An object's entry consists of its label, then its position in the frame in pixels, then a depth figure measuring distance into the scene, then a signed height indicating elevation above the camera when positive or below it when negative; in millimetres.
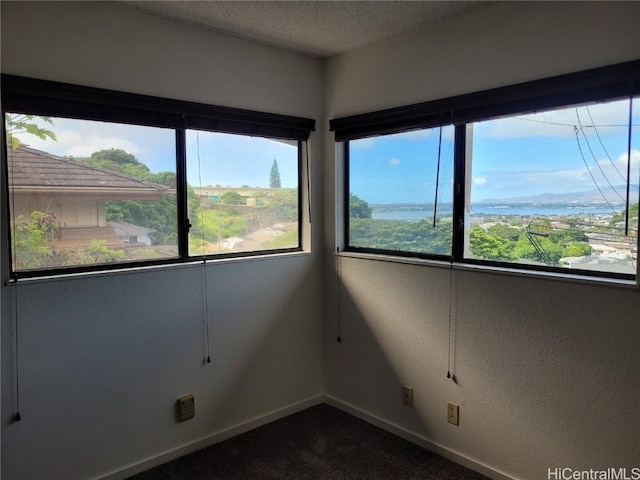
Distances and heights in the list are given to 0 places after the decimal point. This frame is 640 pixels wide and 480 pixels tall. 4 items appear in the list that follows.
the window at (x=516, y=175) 1897 +206
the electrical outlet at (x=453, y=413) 2439 -1078
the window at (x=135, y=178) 2045 +211
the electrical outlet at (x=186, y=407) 2520 -1074
